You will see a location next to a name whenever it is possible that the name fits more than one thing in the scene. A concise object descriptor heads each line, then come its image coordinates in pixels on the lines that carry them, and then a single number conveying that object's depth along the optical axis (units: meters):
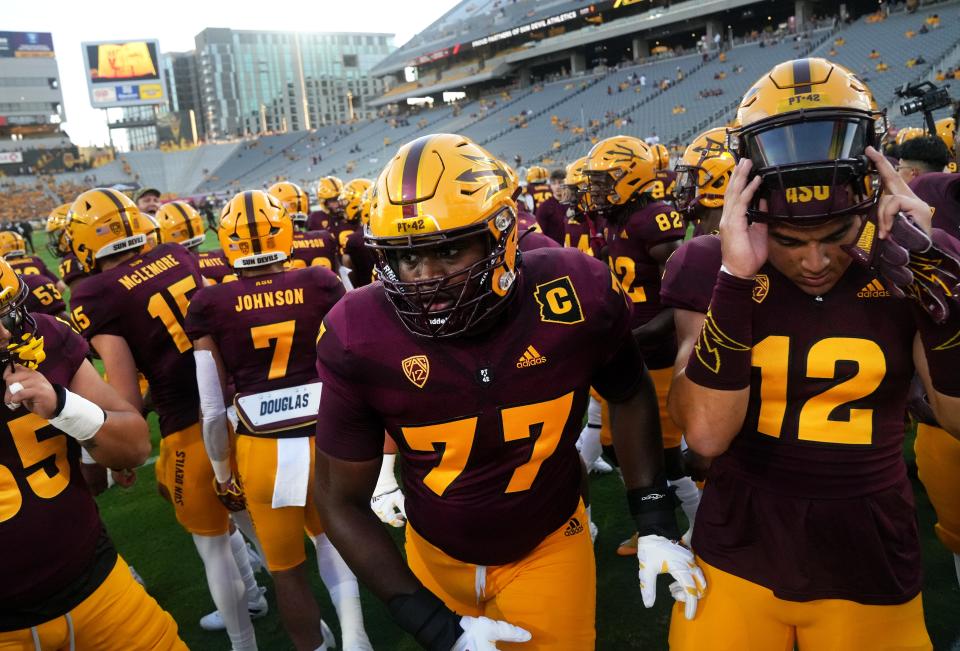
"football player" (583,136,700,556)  4.12
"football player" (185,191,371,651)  3.17
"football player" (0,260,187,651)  2.17
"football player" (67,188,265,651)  3.38
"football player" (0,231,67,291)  7.36
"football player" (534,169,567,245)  8.83
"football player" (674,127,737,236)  4.21
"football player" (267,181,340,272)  6.33
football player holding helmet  1.73
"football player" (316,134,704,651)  1.92
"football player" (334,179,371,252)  8.63
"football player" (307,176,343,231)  9.52
